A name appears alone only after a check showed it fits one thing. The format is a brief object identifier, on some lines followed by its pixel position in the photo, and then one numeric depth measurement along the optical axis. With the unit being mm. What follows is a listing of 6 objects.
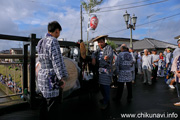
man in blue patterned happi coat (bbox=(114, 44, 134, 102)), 4316
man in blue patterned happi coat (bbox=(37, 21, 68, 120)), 2191
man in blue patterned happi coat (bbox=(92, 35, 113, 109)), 3590
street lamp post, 10500
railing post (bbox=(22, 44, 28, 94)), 3359
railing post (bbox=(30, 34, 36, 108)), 2869
